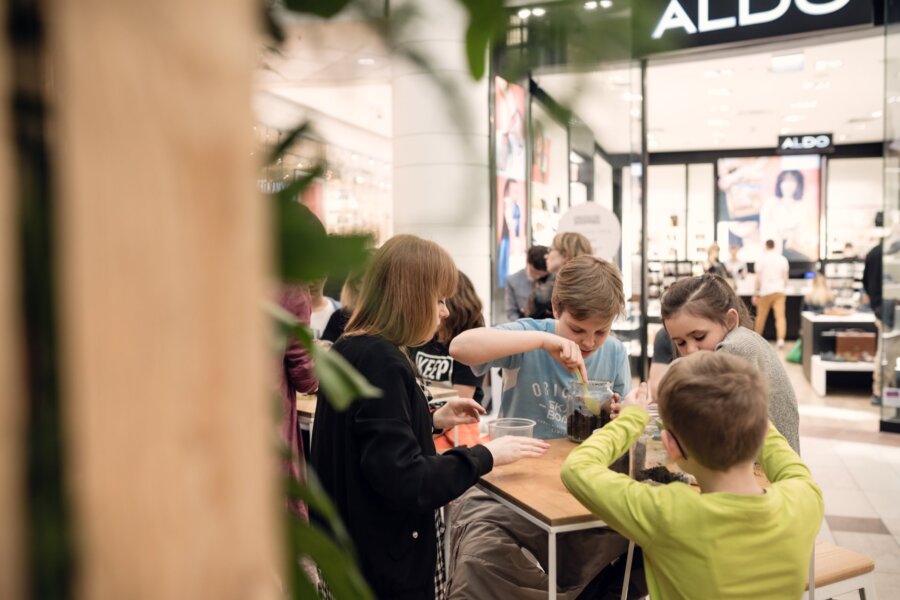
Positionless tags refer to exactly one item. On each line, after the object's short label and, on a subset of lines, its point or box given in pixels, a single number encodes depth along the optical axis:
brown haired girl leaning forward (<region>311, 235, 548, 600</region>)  1.69
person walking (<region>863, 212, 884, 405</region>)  6.88
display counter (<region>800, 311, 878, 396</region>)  8.12
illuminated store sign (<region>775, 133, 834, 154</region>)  14.51
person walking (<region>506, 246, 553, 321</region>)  5.59
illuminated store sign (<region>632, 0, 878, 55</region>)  5.66
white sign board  6.33
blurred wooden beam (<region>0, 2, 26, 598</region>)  0.23
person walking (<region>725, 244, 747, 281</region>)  13.38
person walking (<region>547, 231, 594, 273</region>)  4.97
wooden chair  2.01
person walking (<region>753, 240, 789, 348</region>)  12.52
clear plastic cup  2.19
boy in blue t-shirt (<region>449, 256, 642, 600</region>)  2.21
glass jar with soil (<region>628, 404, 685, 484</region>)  1.99
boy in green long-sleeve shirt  1.49
